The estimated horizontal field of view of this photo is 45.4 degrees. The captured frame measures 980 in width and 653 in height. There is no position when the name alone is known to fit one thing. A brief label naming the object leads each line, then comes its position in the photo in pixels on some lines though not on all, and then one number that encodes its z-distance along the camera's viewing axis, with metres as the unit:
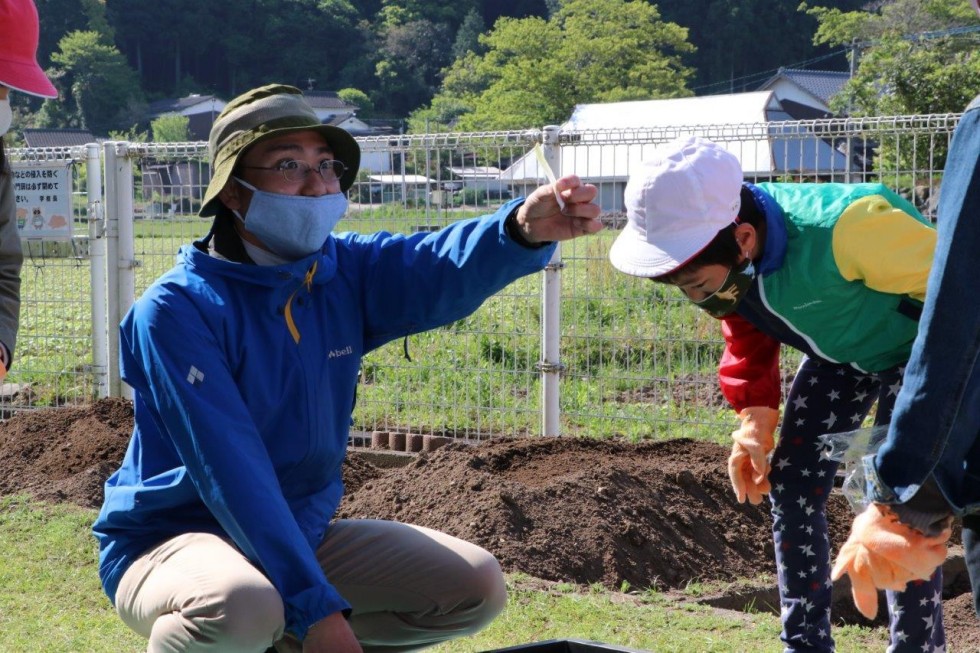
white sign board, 8.70
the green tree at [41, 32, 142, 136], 99.81
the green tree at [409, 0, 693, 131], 61.53
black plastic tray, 3.20
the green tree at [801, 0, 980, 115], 21.12
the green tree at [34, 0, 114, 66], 109.29
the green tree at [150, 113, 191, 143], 82.56
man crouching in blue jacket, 2.94
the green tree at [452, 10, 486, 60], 113.06
